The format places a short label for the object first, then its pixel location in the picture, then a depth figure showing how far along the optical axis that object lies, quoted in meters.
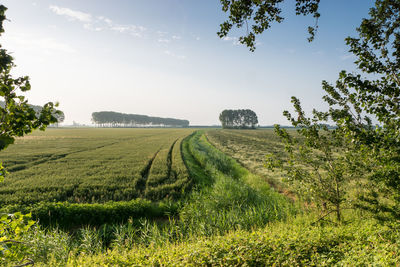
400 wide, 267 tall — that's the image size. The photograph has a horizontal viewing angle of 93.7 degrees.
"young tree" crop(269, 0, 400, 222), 4.21
